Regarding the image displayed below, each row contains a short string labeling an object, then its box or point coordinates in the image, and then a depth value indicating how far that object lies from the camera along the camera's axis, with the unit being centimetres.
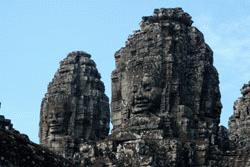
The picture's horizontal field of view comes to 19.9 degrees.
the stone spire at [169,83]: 4431
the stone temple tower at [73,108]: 5850
